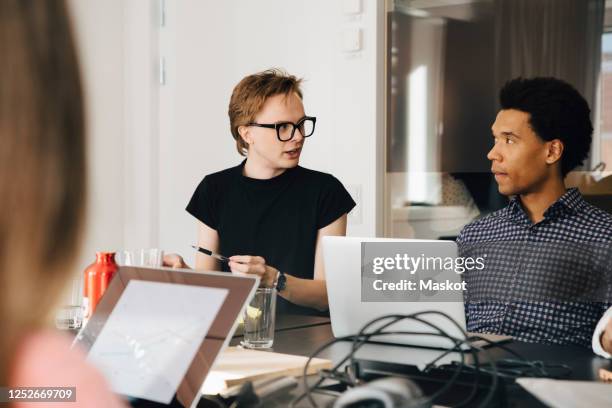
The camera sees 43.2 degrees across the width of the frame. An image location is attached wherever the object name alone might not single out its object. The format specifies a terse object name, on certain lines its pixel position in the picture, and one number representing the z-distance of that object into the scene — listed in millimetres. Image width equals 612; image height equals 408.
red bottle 1680
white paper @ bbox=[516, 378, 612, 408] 1086
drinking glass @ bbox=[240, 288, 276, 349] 1631
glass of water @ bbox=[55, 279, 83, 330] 1908
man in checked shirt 2211
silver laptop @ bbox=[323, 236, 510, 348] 1556
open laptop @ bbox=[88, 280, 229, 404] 1072
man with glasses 2607
